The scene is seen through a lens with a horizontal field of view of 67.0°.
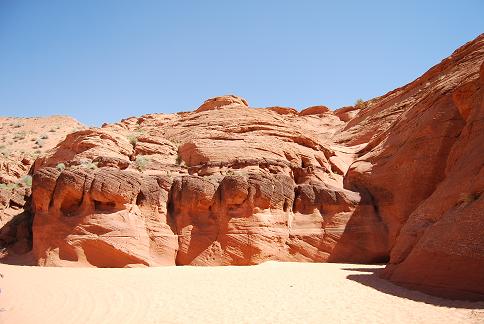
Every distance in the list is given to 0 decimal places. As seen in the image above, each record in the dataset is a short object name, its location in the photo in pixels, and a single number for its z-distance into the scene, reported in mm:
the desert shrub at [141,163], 18742
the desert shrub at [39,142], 37819
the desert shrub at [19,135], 42797
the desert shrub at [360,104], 48844
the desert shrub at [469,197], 10334
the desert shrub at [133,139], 22391
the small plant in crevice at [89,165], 17519
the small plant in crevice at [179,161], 21047
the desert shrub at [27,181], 21297
